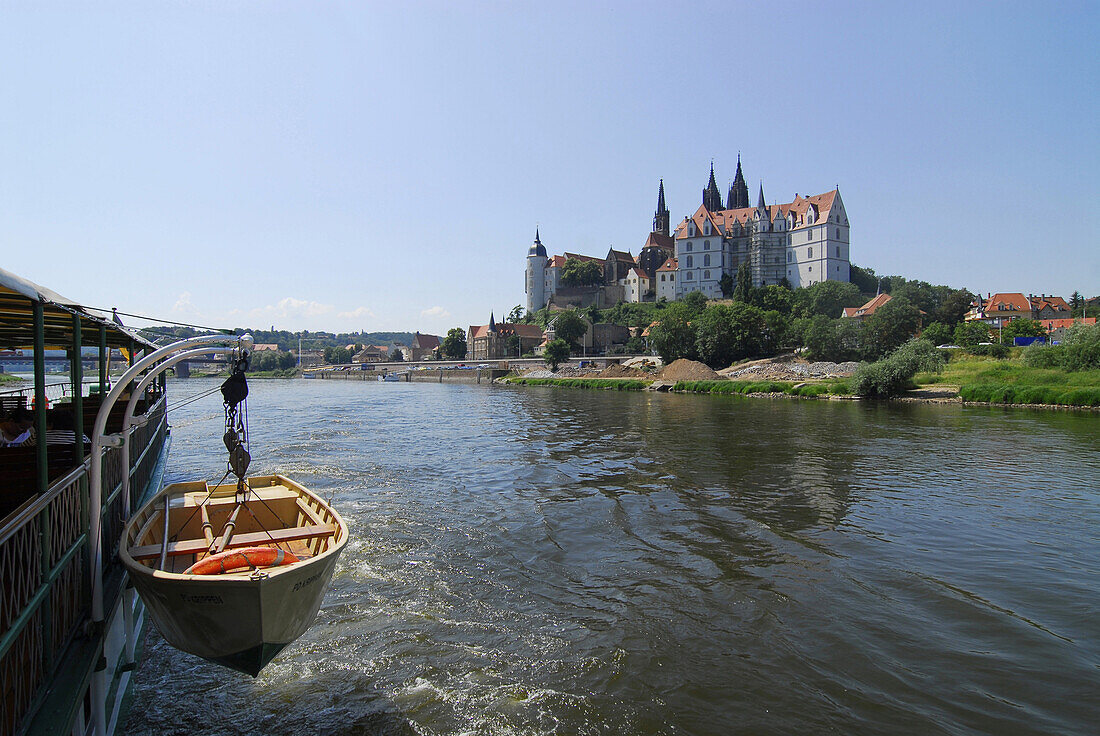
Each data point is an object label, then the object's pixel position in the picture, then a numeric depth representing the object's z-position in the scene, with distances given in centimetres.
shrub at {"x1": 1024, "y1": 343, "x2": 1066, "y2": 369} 5212
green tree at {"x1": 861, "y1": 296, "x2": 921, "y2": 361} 7719
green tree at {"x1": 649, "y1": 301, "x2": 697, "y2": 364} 8812
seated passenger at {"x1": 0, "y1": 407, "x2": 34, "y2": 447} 1114
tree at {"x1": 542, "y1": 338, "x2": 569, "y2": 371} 10574
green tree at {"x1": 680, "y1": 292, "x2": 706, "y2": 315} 9915
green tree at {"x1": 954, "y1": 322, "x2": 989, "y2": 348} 7681
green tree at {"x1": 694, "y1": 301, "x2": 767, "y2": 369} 8419
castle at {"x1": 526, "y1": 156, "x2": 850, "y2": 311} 11650
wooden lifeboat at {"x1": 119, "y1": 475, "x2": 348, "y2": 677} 644
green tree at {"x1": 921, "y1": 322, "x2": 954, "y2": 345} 8062
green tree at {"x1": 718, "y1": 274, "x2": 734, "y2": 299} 12194
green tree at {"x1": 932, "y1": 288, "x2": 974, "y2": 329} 9281
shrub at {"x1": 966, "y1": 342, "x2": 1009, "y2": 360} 6650
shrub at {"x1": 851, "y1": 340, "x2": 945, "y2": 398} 5378
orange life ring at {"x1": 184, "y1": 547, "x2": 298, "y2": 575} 694
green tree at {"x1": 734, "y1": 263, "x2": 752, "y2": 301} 10238
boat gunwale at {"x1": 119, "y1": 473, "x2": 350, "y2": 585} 634
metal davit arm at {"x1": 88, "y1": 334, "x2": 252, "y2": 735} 634
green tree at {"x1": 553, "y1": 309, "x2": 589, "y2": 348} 12238
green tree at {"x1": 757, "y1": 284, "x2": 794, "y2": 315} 10281
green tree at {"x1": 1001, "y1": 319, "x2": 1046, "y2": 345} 8275
